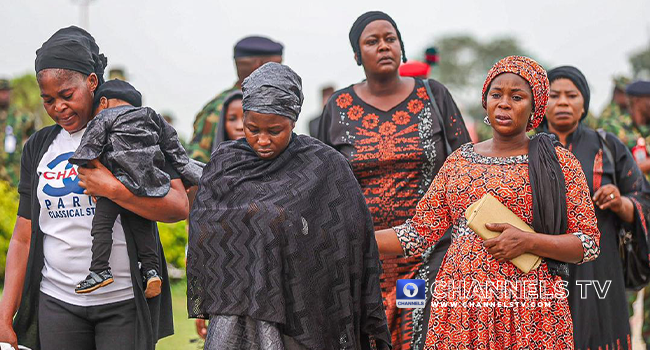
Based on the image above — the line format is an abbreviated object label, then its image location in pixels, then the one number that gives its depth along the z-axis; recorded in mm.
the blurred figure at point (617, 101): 11562
